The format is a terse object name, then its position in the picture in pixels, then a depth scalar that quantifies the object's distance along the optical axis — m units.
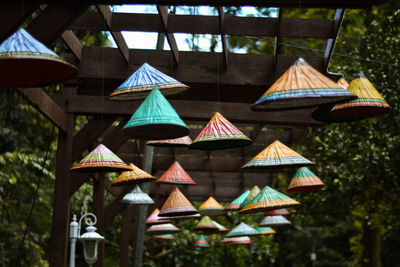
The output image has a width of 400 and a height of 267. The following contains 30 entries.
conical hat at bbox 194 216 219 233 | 12.27
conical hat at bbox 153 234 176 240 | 14.29
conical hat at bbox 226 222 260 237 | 11.95
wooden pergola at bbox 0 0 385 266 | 6.98
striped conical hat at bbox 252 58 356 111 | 4.25
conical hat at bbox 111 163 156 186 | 6.60
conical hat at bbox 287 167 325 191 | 7.74
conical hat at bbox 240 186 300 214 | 7.22
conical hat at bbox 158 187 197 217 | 7.78
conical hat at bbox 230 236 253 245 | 13.59
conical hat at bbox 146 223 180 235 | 11.08
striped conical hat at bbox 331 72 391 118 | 5.18
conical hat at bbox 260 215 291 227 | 11.34
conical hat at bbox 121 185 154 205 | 8.20
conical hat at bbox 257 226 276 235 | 12.74
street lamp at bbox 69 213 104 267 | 7.43
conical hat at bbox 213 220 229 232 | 12.57
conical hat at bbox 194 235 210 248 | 15.07
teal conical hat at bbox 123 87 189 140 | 4.73
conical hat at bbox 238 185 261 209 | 7.93
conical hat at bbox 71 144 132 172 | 5.63
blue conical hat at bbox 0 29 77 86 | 3.60
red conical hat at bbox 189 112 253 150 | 5.32
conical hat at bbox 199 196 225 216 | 11.06
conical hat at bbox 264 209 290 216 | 10.42
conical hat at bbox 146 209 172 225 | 10.62
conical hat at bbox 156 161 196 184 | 7.74
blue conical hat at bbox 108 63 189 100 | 5.20
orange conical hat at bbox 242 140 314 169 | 6.03
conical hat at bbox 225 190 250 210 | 10.19
